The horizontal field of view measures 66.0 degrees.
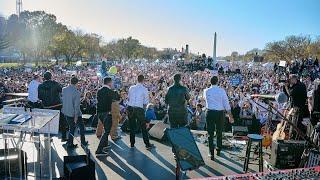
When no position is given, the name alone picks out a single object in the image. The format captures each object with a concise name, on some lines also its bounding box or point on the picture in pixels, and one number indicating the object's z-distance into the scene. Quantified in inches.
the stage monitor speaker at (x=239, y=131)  259.9
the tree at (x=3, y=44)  959.9
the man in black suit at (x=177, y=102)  201.0
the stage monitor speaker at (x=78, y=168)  142.8
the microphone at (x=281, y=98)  148.4
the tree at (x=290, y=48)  1387.9
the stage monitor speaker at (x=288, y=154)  176.7
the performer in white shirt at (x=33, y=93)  243.0
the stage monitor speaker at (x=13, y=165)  152.9
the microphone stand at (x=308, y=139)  145.6
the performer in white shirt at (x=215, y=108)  194.5
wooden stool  164.8
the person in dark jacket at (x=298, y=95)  204.4
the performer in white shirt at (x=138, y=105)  213.2
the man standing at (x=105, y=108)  203.7
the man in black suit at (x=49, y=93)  219.5
